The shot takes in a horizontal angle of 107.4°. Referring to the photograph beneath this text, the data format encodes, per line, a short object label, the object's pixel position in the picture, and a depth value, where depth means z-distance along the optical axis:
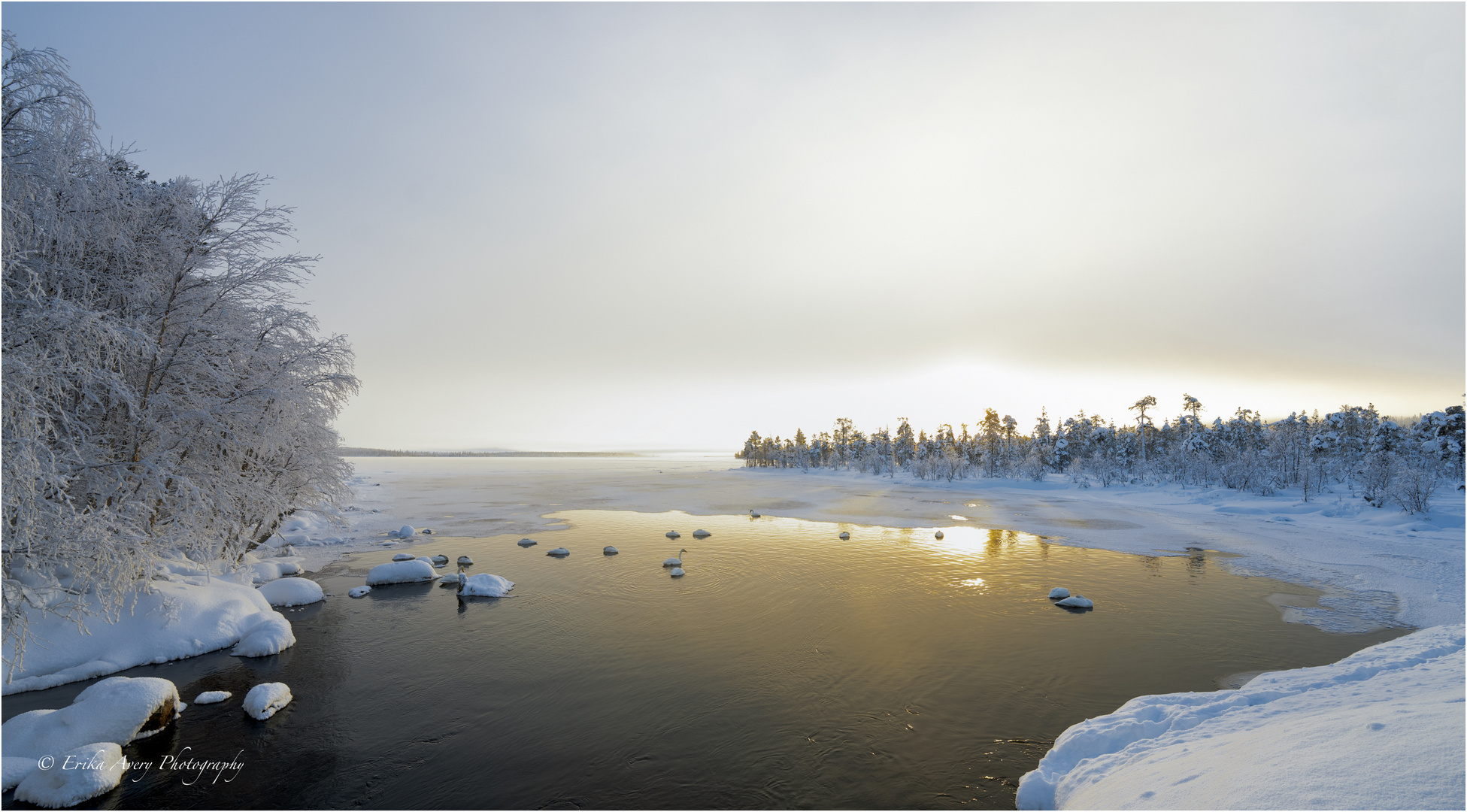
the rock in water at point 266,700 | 10.29
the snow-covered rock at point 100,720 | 8.41
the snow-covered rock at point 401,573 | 19.84
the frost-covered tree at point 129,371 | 9.09
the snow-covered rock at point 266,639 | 13.41
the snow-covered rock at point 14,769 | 7.80
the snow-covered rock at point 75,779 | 7.73
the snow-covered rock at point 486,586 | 18.52
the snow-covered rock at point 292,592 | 17.45
